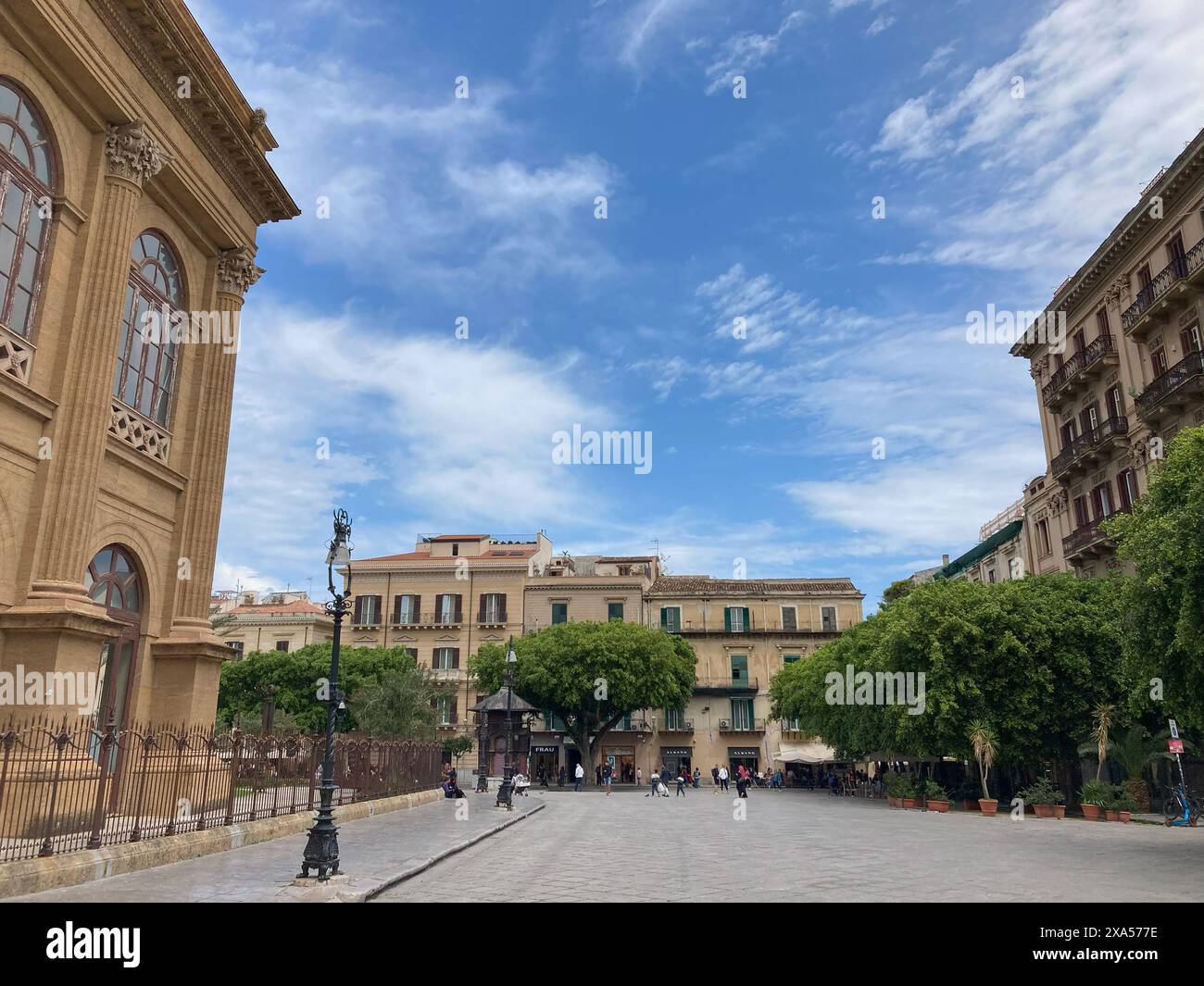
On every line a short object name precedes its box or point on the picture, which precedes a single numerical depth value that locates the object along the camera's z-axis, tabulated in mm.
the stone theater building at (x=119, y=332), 13180
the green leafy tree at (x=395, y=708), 35938
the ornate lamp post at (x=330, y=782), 10141
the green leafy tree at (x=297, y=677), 50656
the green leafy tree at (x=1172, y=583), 13312
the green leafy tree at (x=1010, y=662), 25547
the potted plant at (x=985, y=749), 25188
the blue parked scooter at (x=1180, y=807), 20344
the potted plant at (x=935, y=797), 27578
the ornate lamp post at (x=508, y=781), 26000
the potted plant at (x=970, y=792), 28938
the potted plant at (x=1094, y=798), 23078
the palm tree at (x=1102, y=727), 24000
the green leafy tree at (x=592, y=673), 47375
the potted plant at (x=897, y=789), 31297
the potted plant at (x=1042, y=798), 24453
